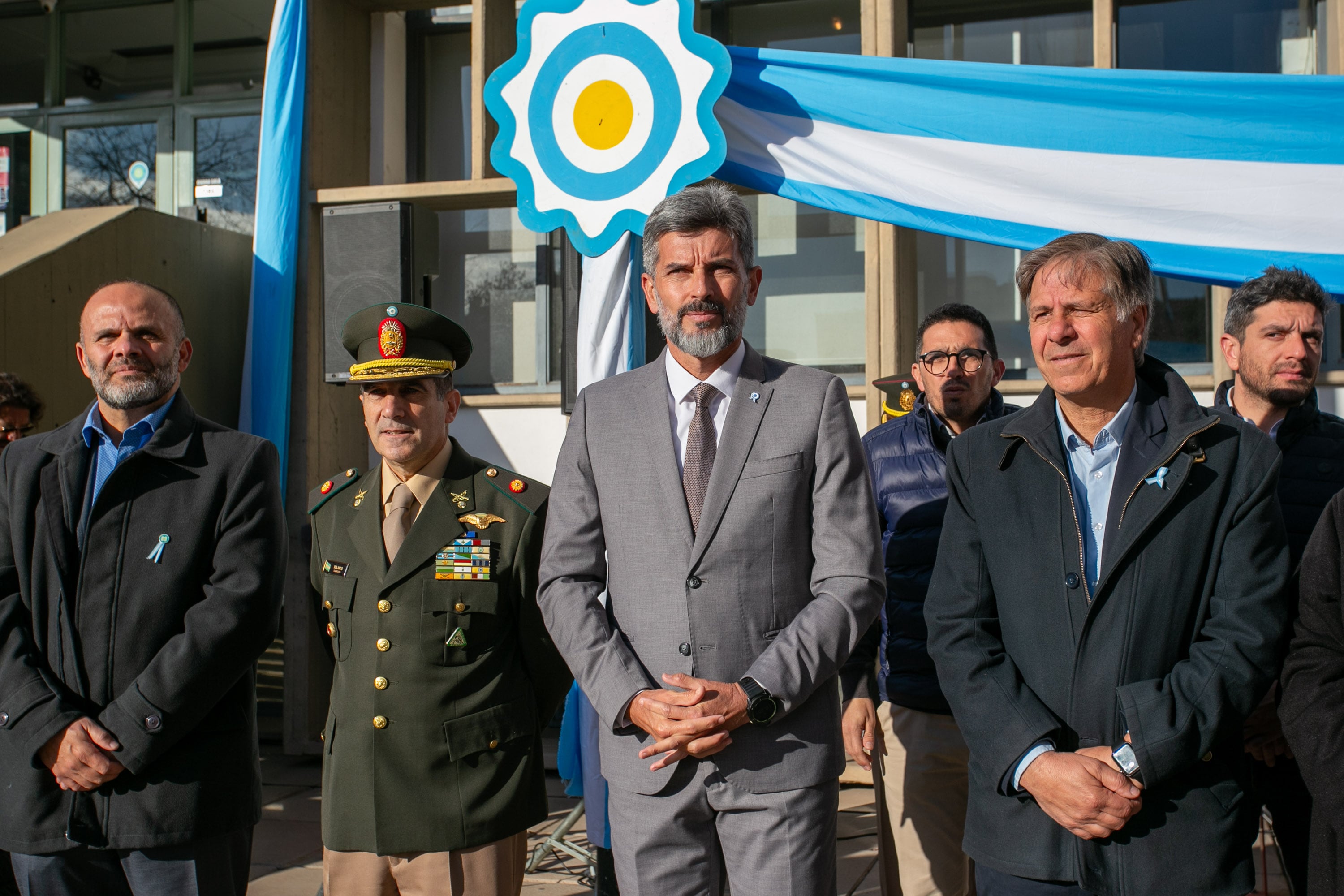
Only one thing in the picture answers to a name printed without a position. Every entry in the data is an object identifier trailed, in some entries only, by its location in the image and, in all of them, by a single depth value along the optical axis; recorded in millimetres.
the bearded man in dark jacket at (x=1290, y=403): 2607
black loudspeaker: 5219
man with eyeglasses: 3178
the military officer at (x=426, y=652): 2551
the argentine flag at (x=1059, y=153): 3316
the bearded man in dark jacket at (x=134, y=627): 2492
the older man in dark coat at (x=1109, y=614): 2002
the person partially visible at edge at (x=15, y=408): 4184
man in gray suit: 2223
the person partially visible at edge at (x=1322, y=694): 1967
